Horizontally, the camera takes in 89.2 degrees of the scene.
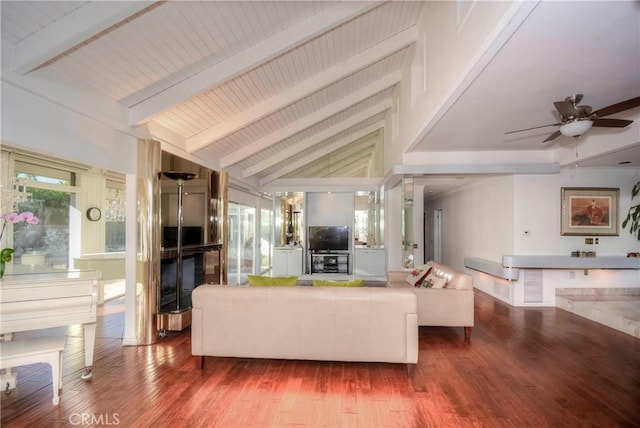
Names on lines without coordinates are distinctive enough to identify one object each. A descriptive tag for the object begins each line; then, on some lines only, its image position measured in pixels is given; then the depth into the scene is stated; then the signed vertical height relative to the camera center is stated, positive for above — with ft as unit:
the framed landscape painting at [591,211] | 18.80 +0.58
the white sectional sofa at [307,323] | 9.64 -3.15
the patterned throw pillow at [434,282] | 13.61 -2.64
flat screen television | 28.96 -1.63
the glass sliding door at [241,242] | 25.29 -1.89
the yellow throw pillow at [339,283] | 10.96 -2.17
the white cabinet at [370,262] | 28.55 -3.70
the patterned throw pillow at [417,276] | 15.13 -2.76
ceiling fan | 9.49 +3.19
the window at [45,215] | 16.62 +0.24
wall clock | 20.92 +0.39
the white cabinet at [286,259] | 29.12 -3.52
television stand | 29.35 -4.00
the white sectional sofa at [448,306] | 12.89 -3.43
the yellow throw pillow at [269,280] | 11.37 -2.15
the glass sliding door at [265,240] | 30.55 -1.96
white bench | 7.69 -3.28
